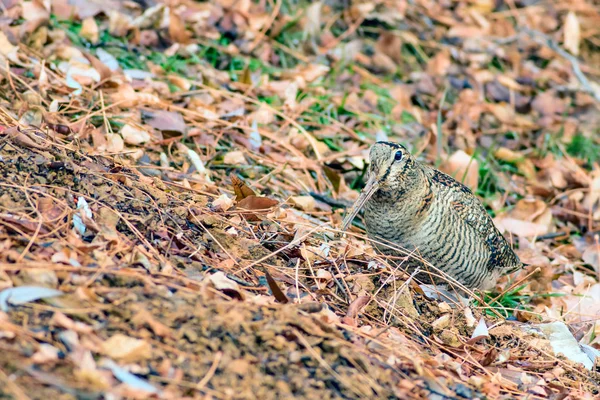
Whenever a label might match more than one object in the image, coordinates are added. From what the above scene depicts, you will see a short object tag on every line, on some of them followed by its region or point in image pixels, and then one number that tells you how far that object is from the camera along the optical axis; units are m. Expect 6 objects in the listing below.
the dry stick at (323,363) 5.97
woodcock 8.98
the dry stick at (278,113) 11.82
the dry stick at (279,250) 7.50
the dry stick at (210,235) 7.56
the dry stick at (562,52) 15.21
